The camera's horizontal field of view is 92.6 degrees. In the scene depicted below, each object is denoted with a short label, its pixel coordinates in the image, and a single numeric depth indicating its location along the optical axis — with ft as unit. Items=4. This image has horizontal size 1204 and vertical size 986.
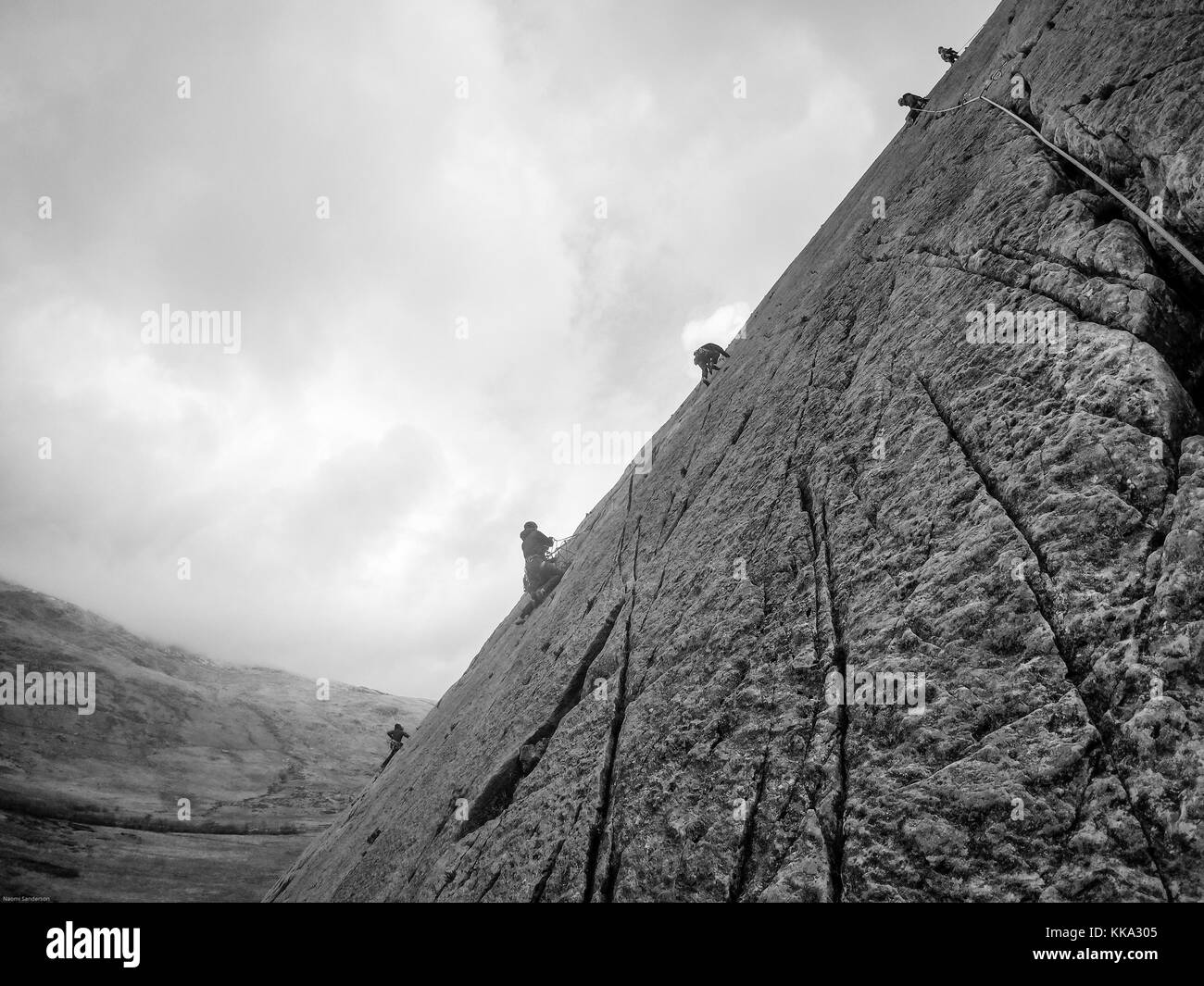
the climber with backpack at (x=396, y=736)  97.50
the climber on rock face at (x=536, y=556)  72.43
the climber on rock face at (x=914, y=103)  54.19
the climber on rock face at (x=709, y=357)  64.28
